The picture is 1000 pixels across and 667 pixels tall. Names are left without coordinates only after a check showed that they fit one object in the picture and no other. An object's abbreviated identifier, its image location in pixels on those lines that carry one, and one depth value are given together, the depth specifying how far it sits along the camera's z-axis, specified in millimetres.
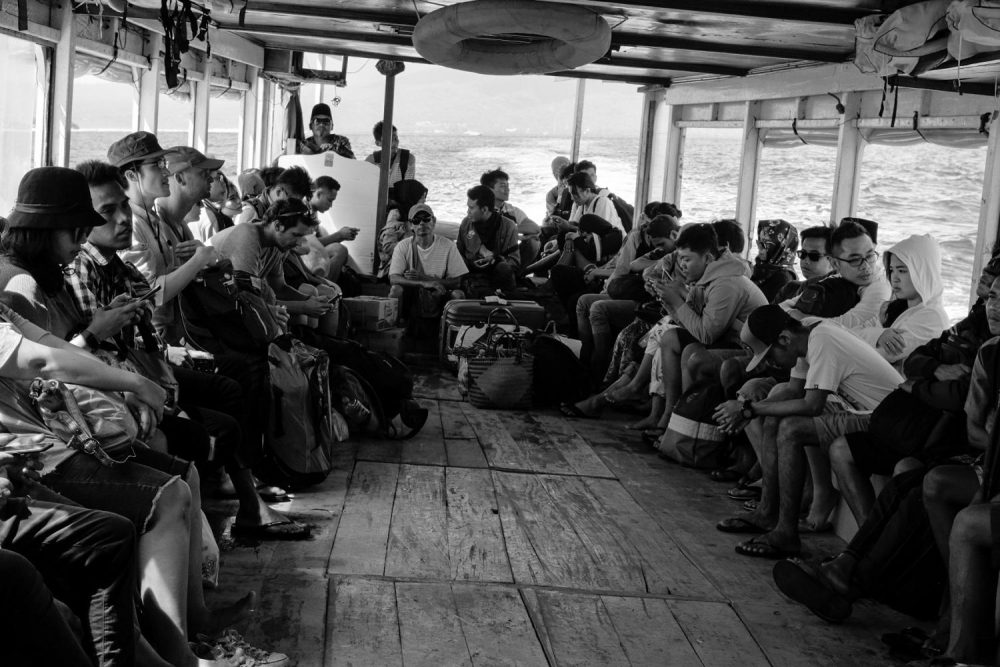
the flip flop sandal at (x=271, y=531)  3902
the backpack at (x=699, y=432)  5457
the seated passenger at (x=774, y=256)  6637
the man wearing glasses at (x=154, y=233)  4051
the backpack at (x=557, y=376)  6844
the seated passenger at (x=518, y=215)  9828
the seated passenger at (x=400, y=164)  10227
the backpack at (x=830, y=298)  5473
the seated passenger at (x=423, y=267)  8070
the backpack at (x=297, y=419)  4391
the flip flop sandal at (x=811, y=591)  3461
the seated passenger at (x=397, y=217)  8945
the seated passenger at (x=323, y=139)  10234
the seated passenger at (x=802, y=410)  4215
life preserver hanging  5680
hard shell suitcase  7535
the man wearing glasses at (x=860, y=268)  5344
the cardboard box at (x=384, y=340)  7348
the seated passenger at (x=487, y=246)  8359
